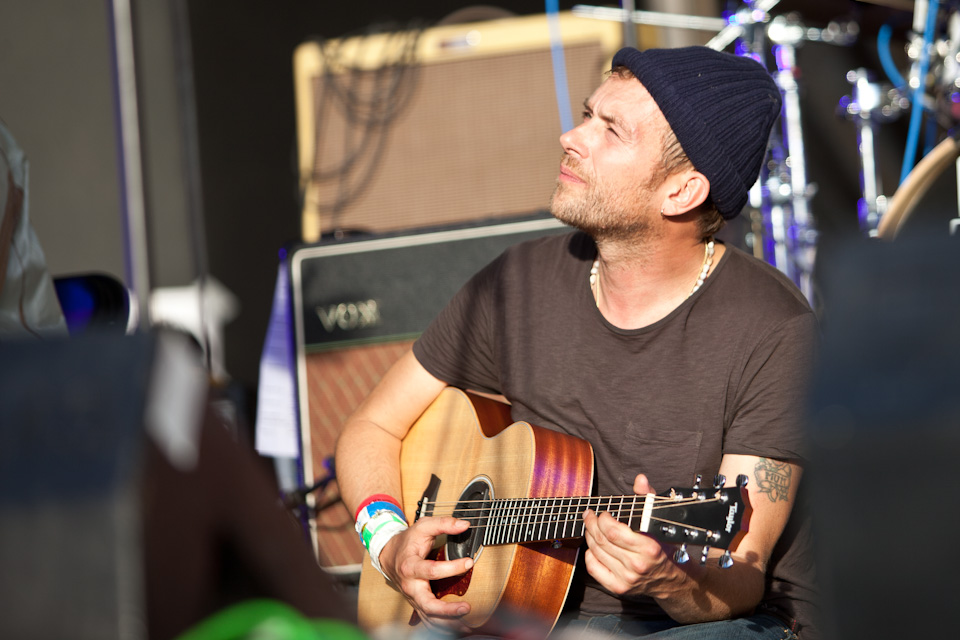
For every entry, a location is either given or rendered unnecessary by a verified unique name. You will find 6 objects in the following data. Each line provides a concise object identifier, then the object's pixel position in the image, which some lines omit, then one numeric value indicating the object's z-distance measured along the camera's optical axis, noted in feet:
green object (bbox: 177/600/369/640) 8.00
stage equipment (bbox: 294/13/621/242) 17.77
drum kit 17.85
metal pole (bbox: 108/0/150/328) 14.38
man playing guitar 14.21
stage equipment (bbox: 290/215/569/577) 16.43
